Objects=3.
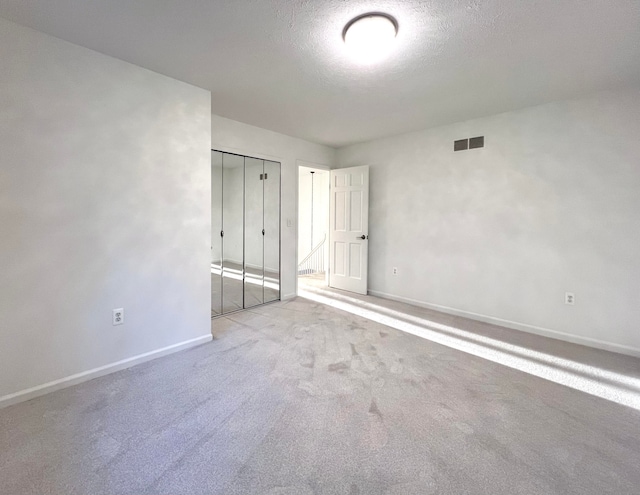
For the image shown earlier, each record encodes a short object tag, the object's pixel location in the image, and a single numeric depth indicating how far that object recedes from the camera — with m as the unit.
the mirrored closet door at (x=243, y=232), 3.89
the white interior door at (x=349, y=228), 4.85
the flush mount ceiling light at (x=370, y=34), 1.85
